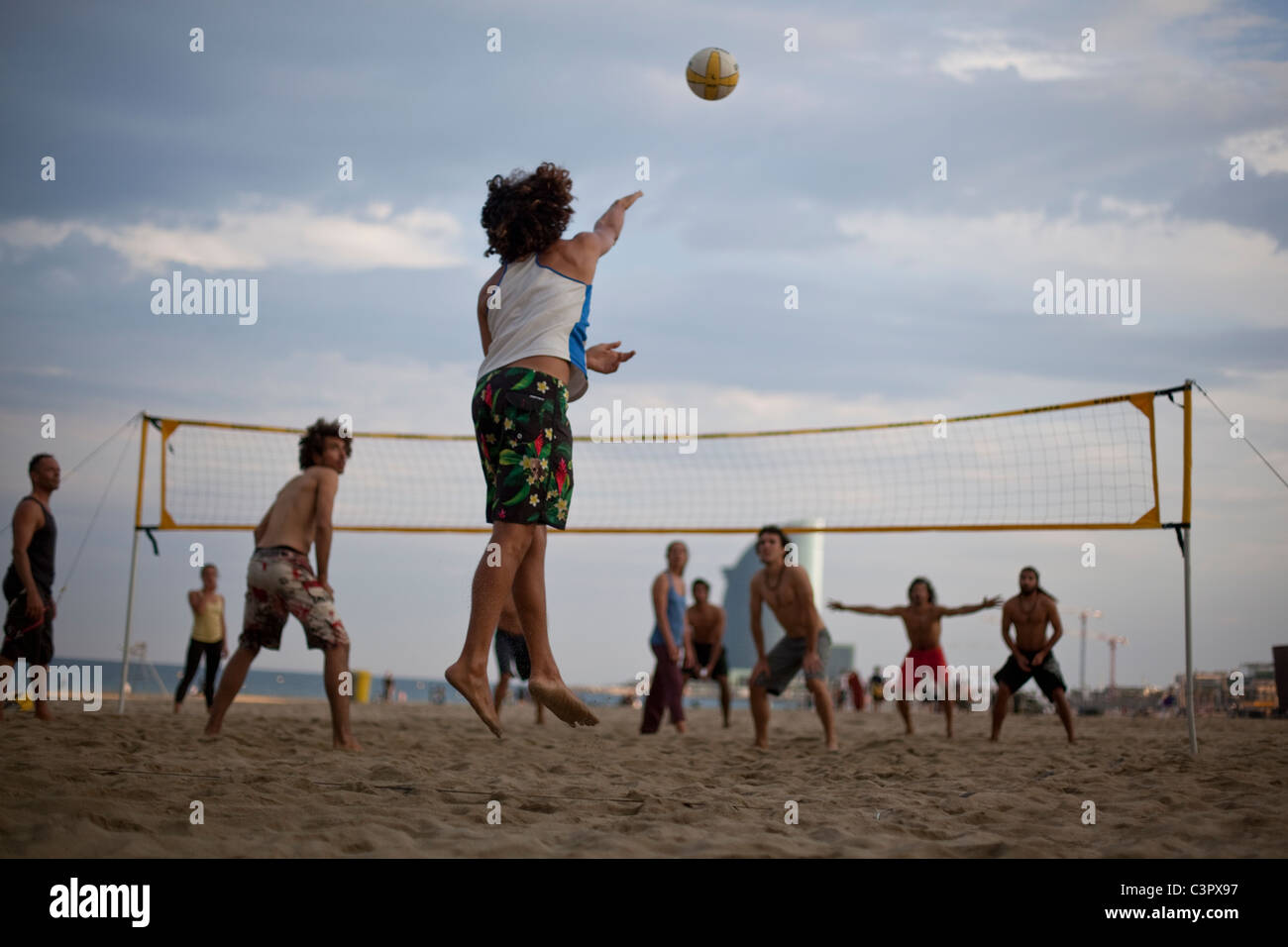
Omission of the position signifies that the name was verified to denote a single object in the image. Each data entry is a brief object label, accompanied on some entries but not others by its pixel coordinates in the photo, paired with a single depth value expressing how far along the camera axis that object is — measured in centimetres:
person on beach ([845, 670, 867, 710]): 1953
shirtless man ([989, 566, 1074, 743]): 738
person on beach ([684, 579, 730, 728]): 906
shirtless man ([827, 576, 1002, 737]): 910
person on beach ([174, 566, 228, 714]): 894
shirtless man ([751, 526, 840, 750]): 649
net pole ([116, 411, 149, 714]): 739
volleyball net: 761
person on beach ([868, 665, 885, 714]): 2384
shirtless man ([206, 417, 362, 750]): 512
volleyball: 471
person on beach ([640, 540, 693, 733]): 816
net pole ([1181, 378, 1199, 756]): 566
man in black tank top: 591
